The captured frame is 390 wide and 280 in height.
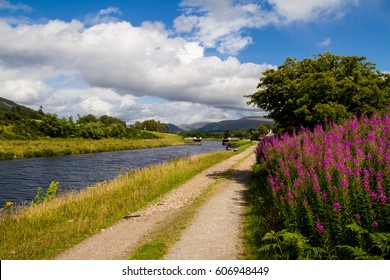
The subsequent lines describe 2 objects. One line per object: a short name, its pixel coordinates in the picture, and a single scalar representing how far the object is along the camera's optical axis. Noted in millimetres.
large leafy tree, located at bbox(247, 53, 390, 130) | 14602
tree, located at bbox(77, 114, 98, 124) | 149600
